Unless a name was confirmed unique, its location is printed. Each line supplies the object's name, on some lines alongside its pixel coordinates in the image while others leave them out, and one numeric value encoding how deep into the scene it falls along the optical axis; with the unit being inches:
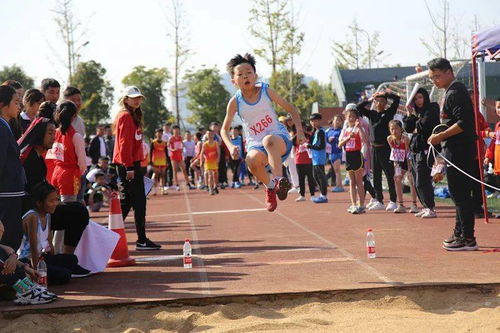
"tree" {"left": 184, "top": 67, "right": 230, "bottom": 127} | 2694.4
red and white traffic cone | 357.4
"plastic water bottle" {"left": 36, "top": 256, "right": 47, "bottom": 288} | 282.2
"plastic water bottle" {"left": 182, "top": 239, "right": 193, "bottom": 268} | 336.5
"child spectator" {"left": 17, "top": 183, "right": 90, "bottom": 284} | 301.0
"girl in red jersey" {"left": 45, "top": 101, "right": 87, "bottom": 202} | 350.3
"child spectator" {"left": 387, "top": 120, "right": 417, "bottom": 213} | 542.6
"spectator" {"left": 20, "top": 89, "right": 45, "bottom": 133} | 340.2
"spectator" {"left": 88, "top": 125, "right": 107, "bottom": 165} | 724.7
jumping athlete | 341.4
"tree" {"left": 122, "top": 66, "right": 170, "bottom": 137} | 2593.5
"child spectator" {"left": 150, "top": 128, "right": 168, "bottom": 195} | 965.2
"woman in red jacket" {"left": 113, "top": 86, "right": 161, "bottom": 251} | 395.9
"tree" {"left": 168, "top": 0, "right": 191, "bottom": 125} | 1844.2
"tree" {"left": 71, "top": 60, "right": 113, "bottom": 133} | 2105.1
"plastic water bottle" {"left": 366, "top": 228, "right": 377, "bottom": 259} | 331.0
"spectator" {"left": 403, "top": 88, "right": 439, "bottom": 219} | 474.3
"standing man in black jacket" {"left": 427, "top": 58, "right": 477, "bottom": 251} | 354.3
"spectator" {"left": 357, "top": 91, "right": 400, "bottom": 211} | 553.6
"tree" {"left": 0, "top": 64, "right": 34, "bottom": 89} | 2554.1
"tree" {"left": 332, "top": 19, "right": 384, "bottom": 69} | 2196.1
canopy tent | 417.7
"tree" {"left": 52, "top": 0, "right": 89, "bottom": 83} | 1648.3
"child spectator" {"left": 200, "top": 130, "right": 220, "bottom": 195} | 887.1
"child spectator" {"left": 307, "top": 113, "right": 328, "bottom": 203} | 691.4
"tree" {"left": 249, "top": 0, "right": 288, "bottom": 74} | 1676.9
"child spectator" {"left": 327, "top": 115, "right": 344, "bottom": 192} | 827.1
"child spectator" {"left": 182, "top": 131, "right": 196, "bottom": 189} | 1111.6
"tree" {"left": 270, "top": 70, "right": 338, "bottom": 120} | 1768.0
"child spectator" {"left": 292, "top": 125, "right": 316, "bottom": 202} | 729.6
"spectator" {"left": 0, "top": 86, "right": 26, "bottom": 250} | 270.1
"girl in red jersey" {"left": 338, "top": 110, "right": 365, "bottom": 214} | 565.0
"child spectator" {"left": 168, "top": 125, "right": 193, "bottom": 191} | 987.3
